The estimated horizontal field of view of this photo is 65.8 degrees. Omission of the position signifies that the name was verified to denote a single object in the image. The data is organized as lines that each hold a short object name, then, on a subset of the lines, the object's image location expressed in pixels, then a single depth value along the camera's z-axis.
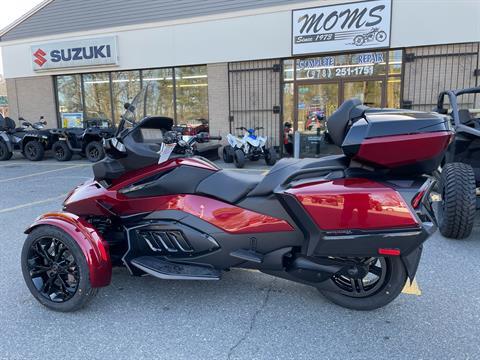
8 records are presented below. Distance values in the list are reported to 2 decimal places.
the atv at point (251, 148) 10.11
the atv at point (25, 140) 12.09
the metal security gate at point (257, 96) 11.41
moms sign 9.75
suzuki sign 13.07
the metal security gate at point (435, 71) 9.47
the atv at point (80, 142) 11.55
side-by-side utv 3.96
